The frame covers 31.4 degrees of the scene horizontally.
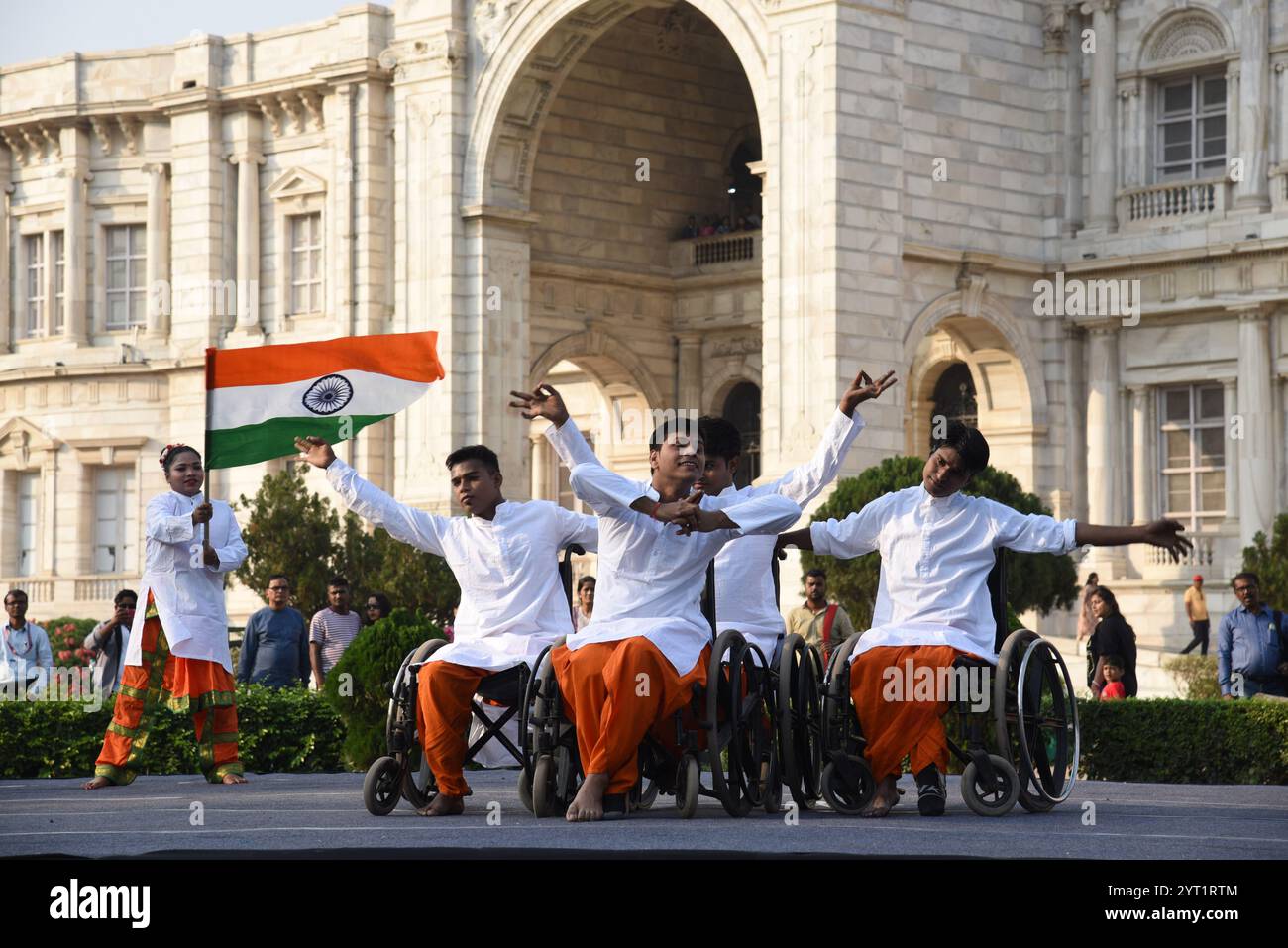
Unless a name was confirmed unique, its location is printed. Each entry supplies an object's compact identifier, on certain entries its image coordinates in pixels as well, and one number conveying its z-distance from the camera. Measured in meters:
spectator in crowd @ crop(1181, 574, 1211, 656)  26.05
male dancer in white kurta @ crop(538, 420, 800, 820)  9.90
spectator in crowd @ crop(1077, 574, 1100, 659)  25.91
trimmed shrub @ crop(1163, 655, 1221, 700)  21.84
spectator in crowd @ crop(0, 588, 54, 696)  17.34
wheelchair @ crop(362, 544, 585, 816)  10.56
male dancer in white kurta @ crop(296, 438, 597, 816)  10.59
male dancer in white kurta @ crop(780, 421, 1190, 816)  10.48
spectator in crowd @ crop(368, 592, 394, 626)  18.14
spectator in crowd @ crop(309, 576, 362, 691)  18.33
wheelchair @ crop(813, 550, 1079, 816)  10.38
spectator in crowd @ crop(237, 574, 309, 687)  17.81
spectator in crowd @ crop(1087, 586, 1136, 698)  17.31
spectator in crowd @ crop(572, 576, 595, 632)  18.94
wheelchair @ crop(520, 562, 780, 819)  10.16
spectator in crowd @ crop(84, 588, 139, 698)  17.91
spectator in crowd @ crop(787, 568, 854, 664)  17.09
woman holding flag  13.48
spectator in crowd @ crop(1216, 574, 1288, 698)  16.47
